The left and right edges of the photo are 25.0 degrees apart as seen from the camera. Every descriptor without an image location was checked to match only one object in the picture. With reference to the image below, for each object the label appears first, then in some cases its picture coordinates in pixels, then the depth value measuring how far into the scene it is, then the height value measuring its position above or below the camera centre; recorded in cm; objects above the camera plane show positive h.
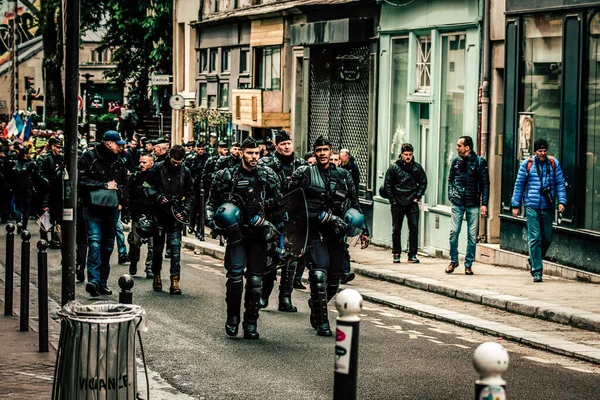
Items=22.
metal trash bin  804 -149
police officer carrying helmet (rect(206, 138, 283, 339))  1289 -113
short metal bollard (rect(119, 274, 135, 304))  868 -116
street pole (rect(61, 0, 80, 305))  1274 -41
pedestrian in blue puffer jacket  1769 -107
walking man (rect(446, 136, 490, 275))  1919 -114
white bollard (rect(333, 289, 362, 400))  641 -114
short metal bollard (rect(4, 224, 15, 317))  1366 -171
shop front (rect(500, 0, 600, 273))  1844 +8
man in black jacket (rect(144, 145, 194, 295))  1680 -113
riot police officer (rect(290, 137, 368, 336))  1298 -105
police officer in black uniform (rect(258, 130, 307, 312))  1501 -73
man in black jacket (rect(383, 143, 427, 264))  2102 -126
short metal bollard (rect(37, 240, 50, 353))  1156 -165
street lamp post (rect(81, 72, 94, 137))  4218 +15
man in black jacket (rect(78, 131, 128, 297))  1631 -124
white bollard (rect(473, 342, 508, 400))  522 -99
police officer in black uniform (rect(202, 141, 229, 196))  2580 -117
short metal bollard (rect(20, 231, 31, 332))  1262 -162
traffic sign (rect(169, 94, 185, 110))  3784 +23
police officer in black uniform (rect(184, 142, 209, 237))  2716 -112
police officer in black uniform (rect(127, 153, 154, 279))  1855 -137
